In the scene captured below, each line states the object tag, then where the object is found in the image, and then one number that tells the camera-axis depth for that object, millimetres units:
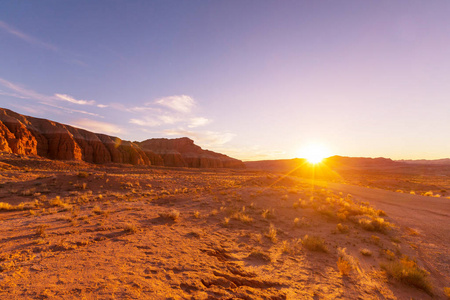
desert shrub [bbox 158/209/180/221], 10578
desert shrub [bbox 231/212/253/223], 11562
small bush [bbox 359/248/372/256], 8202
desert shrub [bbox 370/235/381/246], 9438
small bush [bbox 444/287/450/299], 5785
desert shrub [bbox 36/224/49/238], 6945
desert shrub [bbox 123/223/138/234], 8023
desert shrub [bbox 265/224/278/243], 9111
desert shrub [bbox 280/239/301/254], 8039
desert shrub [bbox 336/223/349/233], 10789
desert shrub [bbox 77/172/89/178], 21438
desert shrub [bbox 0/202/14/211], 10910
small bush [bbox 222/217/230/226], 10773
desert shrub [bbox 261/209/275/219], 12910
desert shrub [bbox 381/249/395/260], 7994
